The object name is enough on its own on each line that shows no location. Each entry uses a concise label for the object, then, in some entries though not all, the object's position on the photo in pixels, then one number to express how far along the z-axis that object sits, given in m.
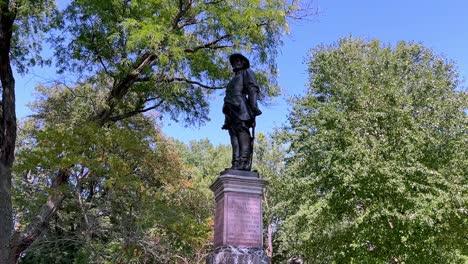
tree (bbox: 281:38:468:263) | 12.51
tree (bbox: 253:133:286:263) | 26.48
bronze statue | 6.59
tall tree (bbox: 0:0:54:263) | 9.50
